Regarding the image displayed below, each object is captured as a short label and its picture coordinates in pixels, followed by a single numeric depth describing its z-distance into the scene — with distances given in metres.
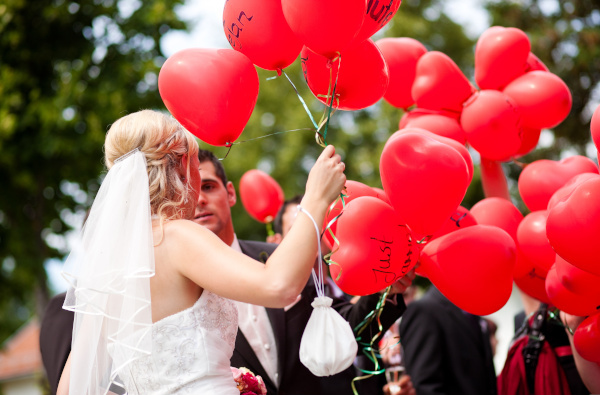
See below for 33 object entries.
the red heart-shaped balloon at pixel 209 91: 2.47
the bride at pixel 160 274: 2.15
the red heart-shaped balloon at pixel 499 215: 3.28
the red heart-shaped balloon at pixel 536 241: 3.05
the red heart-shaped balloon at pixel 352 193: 2.86
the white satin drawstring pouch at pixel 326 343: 2.19
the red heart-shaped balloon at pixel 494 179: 3.77
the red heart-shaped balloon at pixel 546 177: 3.23
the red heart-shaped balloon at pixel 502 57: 3.53
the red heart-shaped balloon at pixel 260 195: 5.63
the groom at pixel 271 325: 3.46
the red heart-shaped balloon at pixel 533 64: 3.69
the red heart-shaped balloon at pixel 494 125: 3.32
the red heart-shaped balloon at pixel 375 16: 2.45
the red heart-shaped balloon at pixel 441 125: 3.43
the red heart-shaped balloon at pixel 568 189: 2.65
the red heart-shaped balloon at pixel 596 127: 2.43
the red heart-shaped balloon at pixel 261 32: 2.50
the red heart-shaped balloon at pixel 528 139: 3.68
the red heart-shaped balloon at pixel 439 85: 3.48
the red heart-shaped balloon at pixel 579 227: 2.43
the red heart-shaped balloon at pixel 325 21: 2.25
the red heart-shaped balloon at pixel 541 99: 3.37
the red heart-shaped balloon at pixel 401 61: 3.60
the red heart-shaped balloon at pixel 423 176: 2.60
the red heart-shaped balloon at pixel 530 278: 3.28
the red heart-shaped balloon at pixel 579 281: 2.83
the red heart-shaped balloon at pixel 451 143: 2.75
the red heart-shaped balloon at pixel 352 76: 2.63
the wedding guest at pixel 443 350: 4.27
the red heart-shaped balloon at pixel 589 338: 3.00
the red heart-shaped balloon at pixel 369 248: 2.62
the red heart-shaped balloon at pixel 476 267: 2.71
